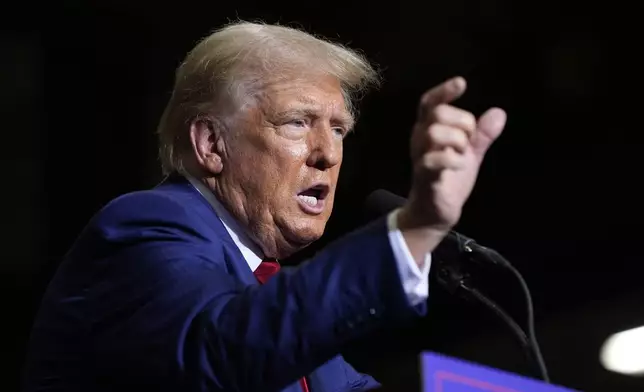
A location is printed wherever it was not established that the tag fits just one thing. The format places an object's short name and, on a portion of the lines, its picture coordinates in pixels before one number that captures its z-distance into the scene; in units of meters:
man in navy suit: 6.59
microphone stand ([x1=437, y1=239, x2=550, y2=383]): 6.83
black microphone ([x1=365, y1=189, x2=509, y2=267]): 6.85
